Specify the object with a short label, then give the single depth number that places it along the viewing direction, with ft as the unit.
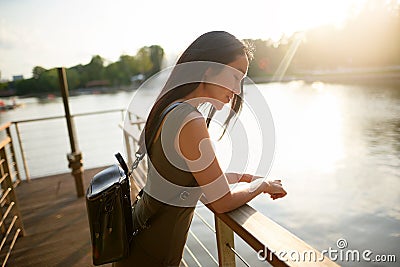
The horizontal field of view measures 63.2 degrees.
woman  2.26
